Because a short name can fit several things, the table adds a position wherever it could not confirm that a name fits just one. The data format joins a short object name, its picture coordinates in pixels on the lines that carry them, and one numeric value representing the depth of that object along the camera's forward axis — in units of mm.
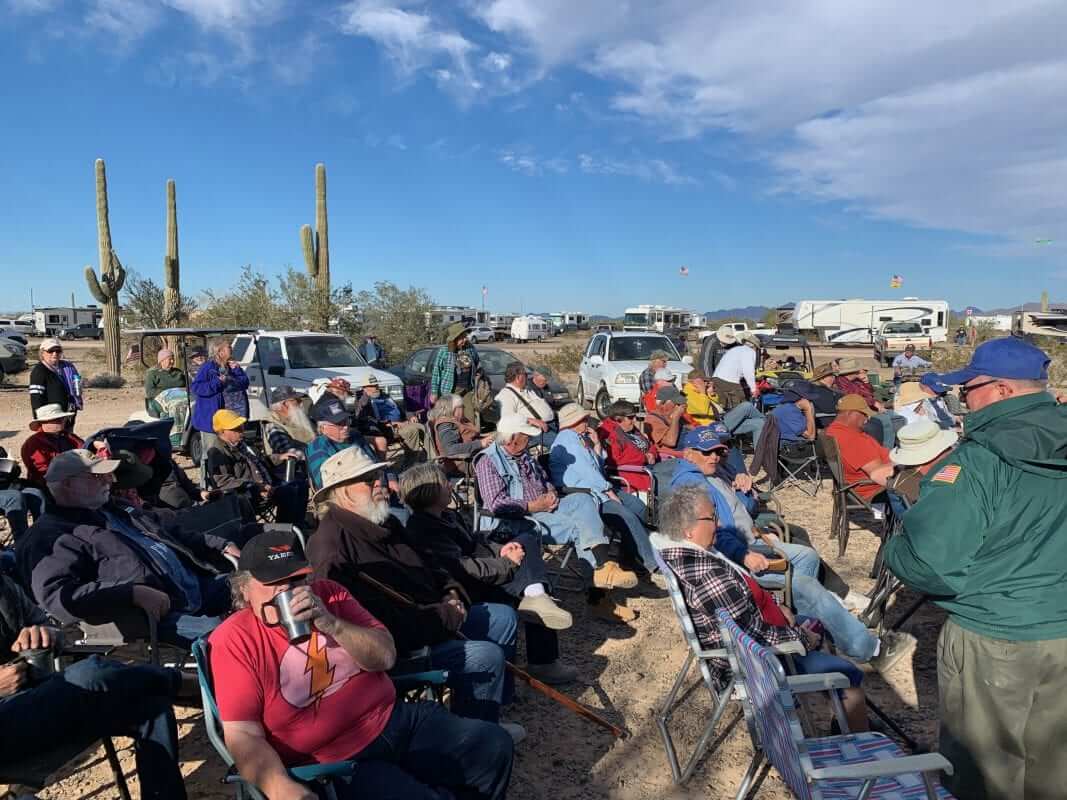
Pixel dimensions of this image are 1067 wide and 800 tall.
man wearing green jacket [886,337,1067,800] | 2029
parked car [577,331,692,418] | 12203
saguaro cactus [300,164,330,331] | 19094
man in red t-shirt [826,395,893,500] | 5766
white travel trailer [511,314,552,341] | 45656
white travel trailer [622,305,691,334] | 44000
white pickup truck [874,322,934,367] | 25312
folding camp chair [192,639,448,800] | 2035
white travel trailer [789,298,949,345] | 34906
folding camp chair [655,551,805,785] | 2816
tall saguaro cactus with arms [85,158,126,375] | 17688
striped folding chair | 1972
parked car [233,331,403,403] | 10391
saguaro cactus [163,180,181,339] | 18547
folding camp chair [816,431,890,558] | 5734
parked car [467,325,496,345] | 42969
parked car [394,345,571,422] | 11016
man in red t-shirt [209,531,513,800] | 2115
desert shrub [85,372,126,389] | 17850
